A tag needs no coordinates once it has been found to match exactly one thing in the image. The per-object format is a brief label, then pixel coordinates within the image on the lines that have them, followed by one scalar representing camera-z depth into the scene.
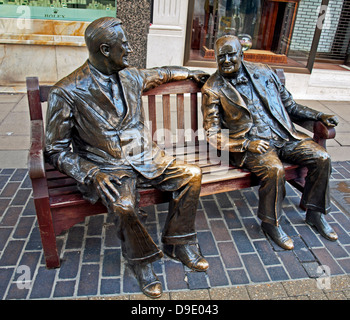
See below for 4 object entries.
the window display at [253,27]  6.34
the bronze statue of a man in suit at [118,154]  2.41
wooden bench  2.41
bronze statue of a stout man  2.91
